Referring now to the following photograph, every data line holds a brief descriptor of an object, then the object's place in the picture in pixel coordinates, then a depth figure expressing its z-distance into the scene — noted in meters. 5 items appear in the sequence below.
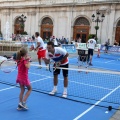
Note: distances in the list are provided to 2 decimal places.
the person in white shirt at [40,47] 11.00
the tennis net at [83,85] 6.47
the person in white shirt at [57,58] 6.12
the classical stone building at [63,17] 33.09
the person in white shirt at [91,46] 13.45
